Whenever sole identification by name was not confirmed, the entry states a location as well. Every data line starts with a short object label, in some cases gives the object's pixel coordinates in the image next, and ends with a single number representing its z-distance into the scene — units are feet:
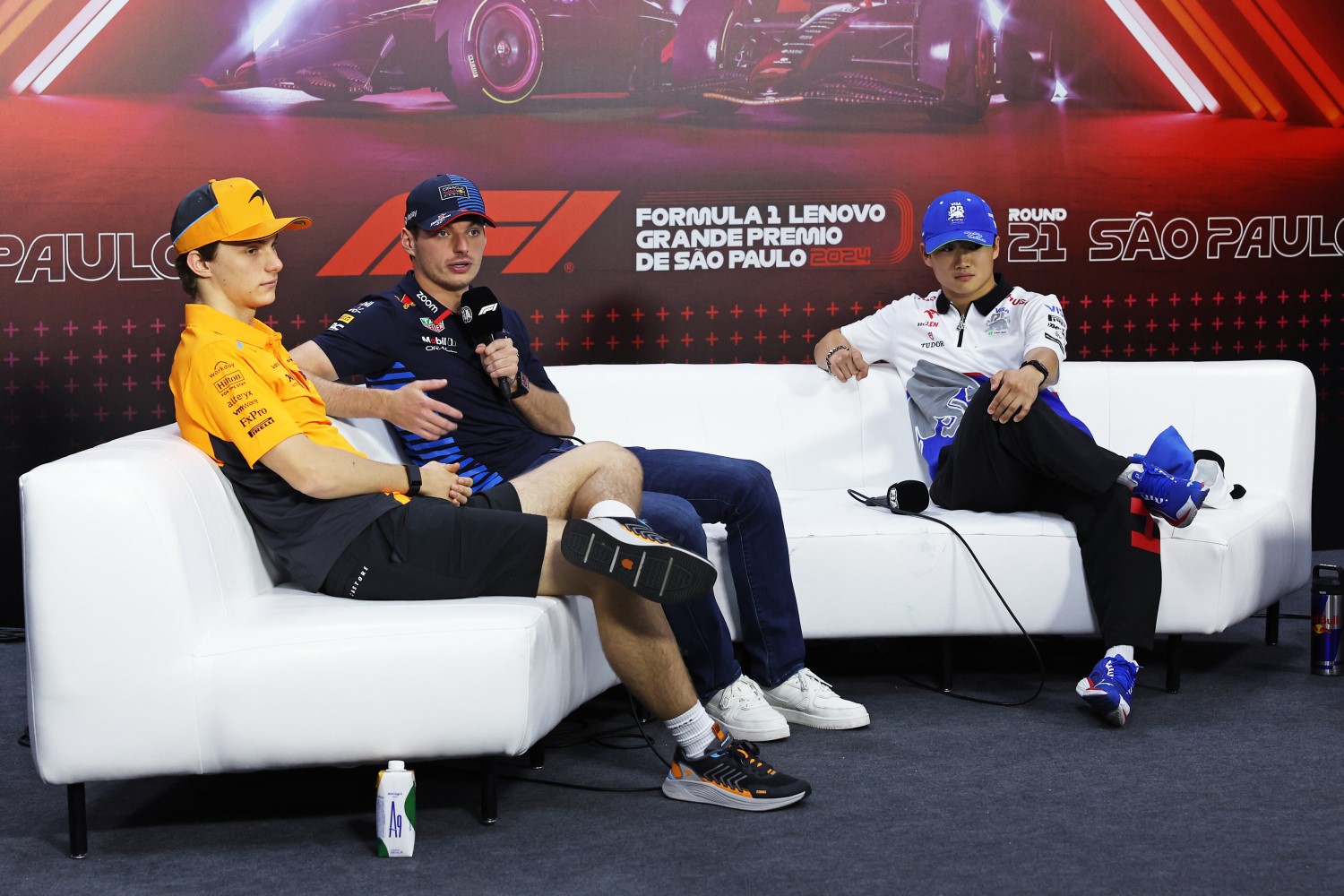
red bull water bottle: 10.55
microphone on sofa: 10.55
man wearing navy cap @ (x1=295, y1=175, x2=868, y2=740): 9.23
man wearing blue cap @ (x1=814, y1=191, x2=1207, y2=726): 9.85
